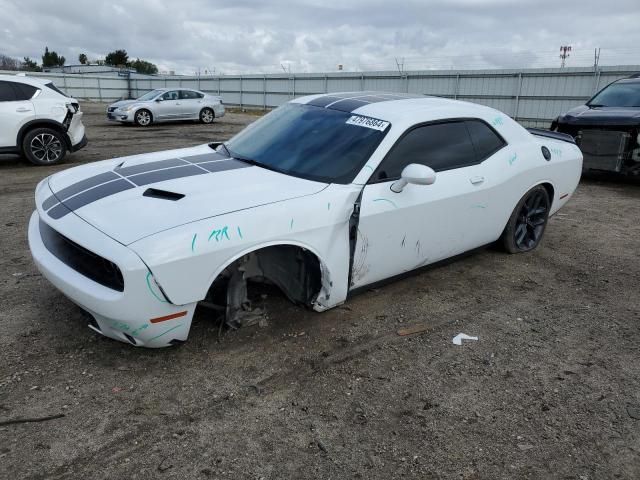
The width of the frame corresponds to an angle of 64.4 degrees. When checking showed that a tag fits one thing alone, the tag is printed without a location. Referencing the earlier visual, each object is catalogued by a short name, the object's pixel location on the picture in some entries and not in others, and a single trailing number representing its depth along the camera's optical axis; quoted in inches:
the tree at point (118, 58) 3292.3
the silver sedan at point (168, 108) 697.0
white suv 349.7
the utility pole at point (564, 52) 636.5
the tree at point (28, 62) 3316.9
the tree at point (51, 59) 3489.2
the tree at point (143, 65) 3075.8
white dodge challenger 108.1
